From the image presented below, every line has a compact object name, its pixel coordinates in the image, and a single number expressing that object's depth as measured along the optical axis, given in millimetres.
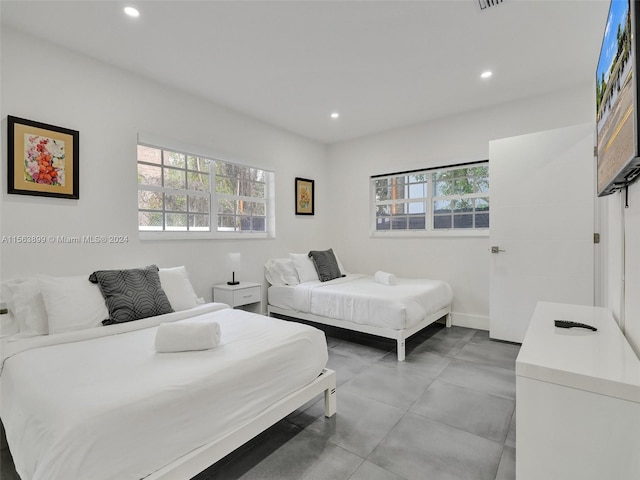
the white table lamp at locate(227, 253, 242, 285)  3619
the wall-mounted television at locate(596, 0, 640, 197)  984
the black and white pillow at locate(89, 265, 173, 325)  2270
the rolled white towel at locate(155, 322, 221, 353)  1722
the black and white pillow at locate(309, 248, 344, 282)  4297
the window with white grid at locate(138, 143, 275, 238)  3232
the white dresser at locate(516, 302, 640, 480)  975
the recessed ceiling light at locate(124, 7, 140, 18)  2145
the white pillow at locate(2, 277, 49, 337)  2070
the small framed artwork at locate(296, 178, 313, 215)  4805
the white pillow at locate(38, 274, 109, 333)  2088
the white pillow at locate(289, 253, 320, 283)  4242
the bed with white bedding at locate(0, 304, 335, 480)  1104
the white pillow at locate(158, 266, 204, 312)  2654
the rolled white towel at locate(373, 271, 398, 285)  3905
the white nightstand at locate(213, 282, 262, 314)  3441
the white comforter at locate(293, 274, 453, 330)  3098
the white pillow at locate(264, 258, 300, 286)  4148
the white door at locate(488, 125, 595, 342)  3043
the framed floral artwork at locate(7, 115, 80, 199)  2314
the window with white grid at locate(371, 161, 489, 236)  4066
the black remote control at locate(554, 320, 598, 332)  1501
